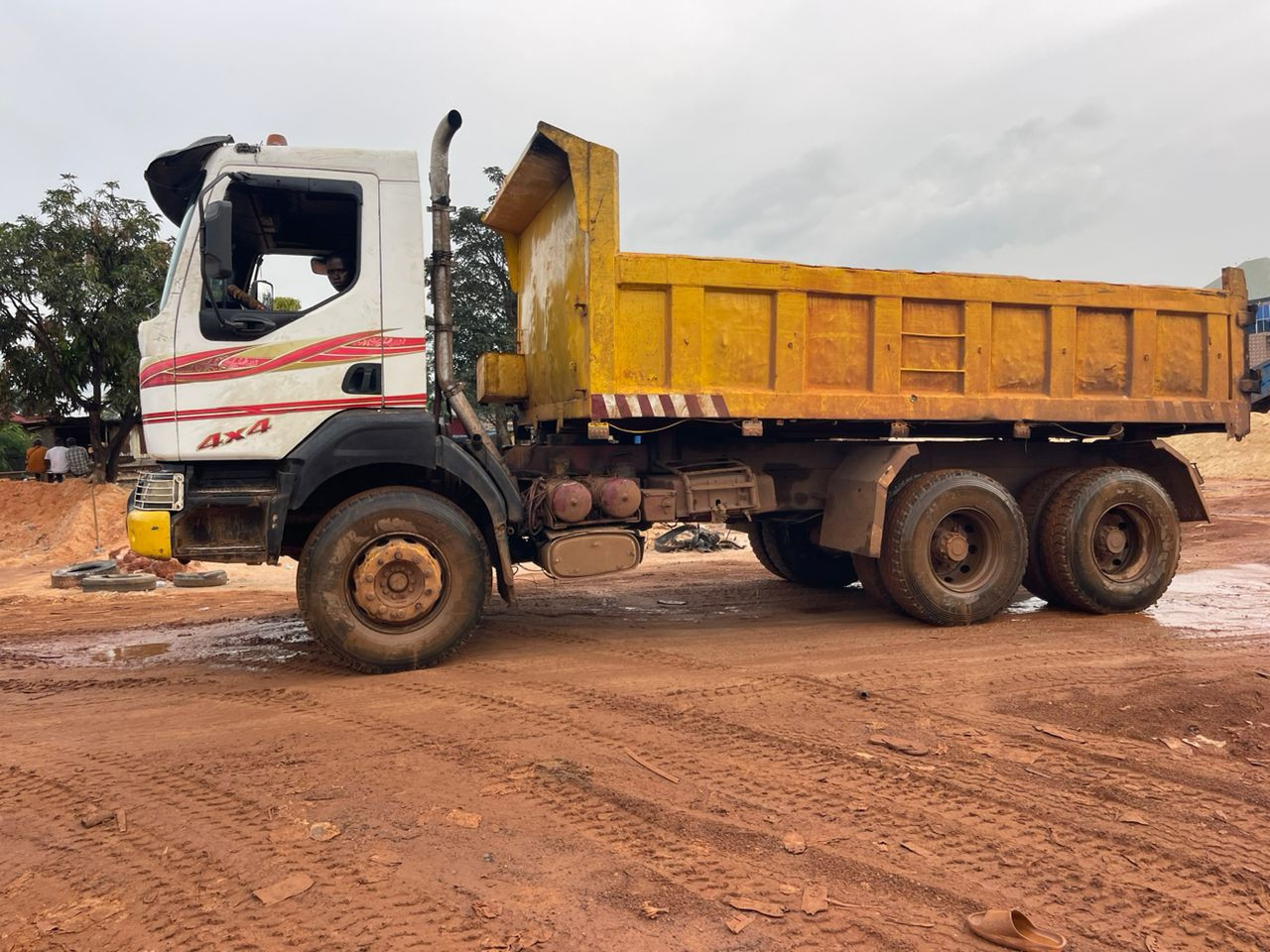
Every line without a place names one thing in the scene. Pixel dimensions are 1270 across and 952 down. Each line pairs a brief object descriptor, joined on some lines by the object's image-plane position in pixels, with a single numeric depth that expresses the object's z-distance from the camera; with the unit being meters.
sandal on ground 2.30
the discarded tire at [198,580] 8.73
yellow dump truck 4.82
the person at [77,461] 17.56
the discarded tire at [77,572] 8.79
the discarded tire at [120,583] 8.52
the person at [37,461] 17.55
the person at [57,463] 16.80
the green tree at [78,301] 14.05
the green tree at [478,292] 17.34
